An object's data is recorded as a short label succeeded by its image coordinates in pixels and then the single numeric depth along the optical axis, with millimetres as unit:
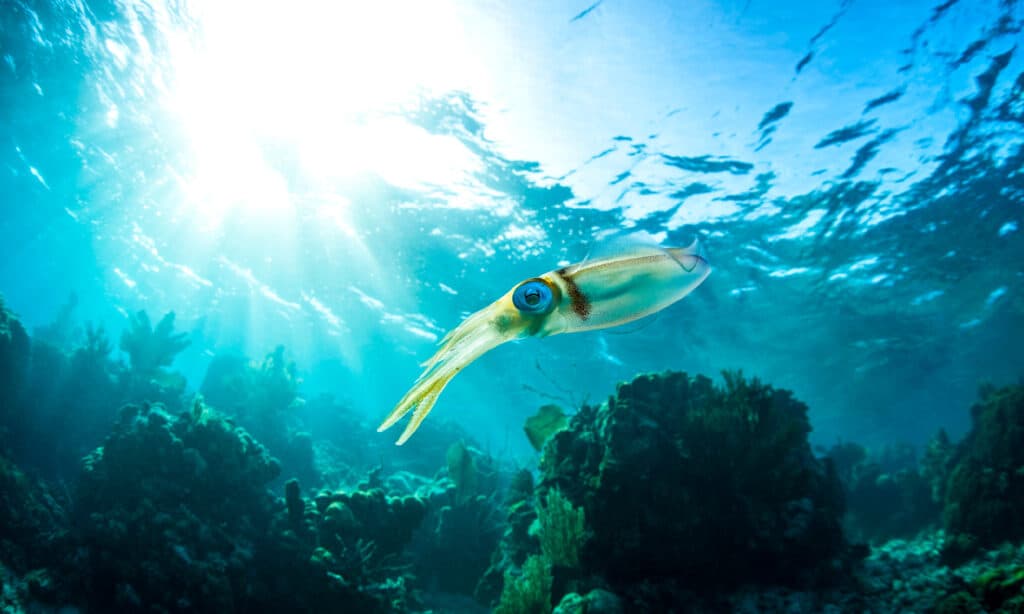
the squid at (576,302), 1165
